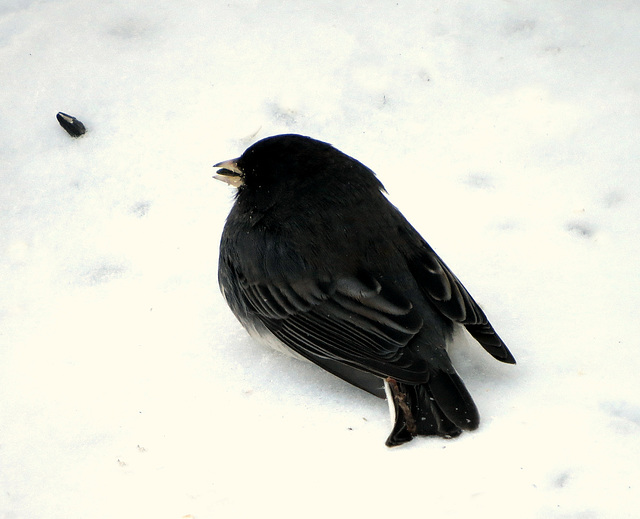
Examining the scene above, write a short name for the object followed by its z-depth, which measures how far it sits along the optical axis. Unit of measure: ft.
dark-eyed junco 21.86
